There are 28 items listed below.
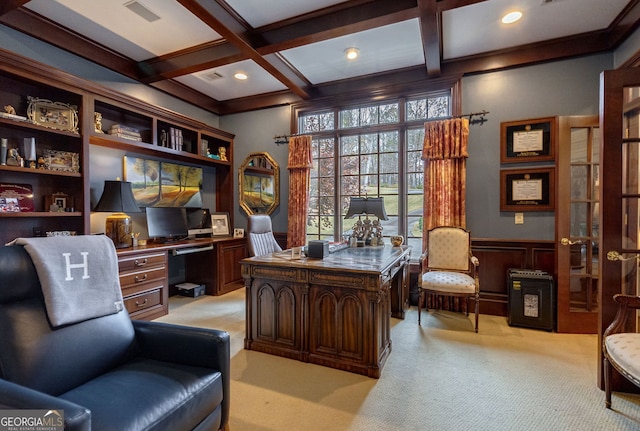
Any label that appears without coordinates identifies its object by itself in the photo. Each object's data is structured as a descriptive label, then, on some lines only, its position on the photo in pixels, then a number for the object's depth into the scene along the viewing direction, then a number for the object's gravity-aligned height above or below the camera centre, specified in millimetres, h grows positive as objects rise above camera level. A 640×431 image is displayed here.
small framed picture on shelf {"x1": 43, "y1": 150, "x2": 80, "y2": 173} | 2943 +520
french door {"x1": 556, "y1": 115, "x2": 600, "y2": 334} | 3062 -183
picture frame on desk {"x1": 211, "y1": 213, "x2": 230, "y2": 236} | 4911 -208
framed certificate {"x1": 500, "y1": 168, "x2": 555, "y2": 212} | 3455 +213
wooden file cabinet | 3188 -788
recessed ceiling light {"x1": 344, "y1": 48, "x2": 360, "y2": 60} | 3539 +1875
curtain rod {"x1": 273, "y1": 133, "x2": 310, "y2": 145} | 4814 +1155
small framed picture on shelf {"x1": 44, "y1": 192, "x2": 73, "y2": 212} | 3007 +111
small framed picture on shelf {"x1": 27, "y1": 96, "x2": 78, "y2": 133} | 2865 +969
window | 4133 +711
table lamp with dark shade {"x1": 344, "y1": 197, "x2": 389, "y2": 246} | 3428 -98
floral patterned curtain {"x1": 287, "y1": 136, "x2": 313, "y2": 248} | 4586 +353
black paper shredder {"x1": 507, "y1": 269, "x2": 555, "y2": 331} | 3148 -979
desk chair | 3436 -306
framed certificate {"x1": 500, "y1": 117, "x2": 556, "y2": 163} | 3436 +784
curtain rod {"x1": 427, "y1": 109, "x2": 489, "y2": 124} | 3654 +1134
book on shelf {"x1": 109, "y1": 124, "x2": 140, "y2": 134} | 3502 +990
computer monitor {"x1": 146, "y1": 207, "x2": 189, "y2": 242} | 4020 -164
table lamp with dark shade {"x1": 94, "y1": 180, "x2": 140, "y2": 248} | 3325 +48
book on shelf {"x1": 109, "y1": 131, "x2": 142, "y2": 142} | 3496 +908
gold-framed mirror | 4941 +453
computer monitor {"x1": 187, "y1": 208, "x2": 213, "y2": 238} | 4688 -173
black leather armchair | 1184 -718
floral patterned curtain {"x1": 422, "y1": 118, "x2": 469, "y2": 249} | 3703 +461
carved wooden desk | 2271 -803
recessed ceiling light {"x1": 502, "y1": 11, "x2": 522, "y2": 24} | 2879 +1857
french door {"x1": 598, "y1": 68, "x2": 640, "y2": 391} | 2049 +141
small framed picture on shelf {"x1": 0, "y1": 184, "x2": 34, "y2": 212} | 2718 +169
